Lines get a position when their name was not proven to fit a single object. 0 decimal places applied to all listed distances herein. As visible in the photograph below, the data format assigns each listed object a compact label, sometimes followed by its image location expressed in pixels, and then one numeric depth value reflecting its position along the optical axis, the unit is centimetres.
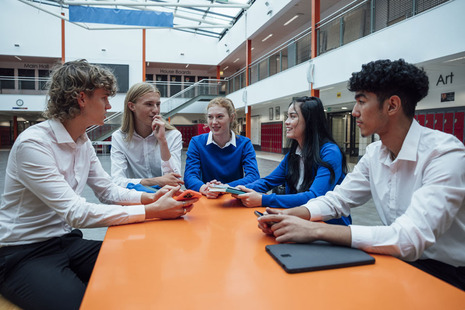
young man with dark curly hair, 104
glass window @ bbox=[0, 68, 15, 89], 1650
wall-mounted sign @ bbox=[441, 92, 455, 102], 695
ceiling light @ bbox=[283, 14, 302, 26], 1249
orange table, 72
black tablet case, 88
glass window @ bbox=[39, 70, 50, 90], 1972
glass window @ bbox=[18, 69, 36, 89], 1680
